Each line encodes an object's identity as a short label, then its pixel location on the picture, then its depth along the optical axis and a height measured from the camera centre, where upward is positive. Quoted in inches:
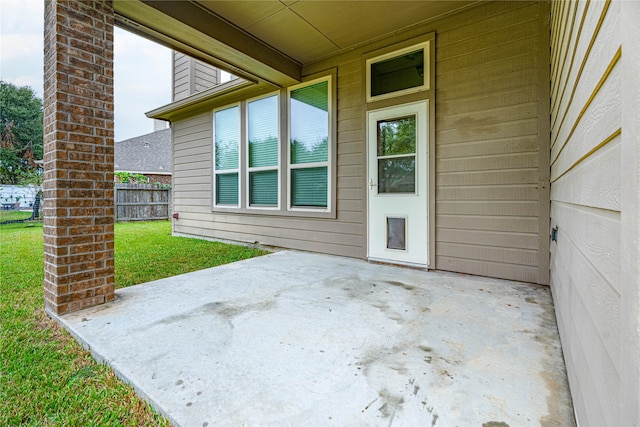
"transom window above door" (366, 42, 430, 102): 131.1 +62.5
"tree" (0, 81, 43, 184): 758.4 +218.2
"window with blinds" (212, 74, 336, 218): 165.5 +34.9
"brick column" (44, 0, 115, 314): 80.5 +15.3
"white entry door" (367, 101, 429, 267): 131.6 +11.9
